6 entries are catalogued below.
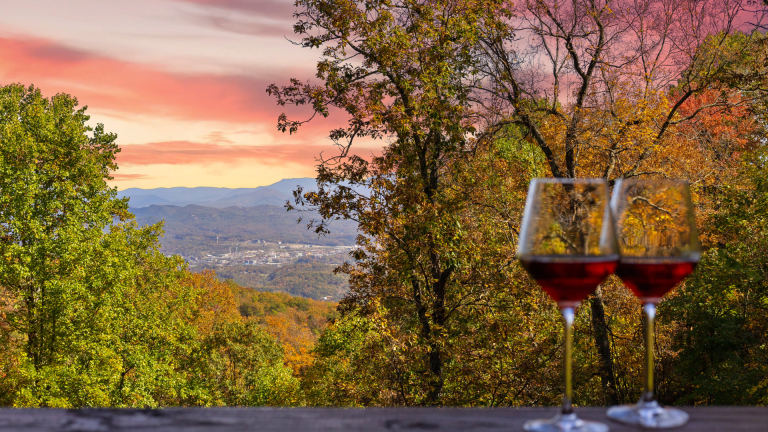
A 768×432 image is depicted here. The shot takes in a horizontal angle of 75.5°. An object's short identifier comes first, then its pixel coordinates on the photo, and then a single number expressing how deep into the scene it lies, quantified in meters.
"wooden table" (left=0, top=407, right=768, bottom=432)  0.75
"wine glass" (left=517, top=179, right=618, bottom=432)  0.81
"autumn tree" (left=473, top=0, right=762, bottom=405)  11.53
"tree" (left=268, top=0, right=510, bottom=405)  9.88
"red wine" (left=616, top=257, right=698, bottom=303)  0.90
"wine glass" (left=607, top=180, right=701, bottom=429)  0.89
